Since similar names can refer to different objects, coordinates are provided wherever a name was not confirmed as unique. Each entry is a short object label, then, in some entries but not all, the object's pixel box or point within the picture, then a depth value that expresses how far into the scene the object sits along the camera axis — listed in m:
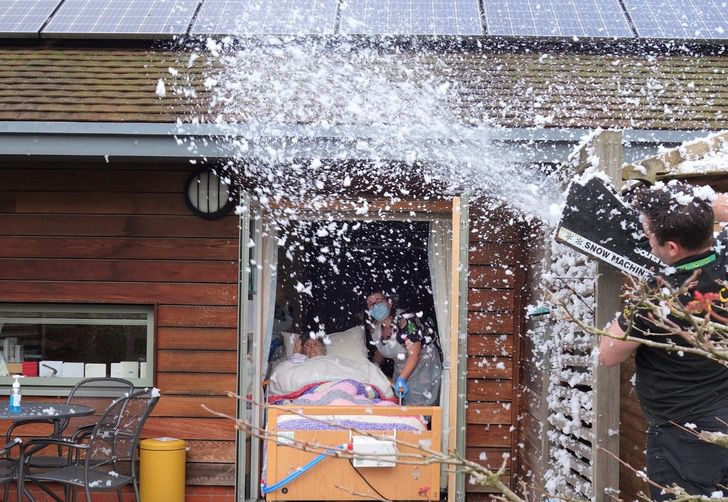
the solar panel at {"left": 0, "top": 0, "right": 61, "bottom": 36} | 6.30
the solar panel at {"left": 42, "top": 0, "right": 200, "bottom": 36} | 6.28
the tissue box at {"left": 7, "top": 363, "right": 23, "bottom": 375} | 6.32
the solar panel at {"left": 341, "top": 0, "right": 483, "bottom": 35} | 6.36
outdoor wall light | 6.16
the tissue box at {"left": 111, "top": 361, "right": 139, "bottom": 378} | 6.32
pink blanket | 6.50
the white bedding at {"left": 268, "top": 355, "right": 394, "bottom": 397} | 6.95
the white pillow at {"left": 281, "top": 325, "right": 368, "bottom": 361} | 7.61
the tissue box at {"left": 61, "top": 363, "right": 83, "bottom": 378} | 6.34
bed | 5.93
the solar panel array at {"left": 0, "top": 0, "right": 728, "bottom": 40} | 6.32
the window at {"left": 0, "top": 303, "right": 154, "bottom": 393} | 6.30
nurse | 6.98
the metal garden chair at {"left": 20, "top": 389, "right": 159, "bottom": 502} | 5.14
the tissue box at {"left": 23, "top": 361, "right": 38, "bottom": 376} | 6.32
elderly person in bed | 7.53
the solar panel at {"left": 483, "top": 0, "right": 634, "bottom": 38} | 6.33
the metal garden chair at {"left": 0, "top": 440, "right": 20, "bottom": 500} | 5.31
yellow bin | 5.93
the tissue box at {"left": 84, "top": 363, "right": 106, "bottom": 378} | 6.32
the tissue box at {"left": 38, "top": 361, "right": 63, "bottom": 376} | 6.34
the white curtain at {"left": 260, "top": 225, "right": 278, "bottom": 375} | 6.52
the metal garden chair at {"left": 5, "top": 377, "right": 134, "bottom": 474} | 6.09
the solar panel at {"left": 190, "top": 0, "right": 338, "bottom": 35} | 6.36
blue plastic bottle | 5.39
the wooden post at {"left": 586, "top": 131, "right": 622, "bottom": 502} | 3.71
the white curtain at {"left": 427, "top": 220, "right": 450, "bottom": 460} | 6.55
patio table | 5.06
